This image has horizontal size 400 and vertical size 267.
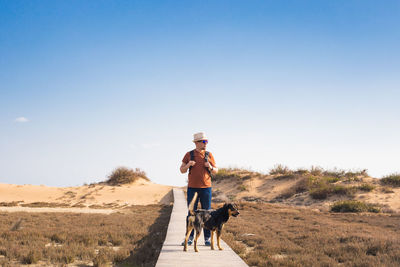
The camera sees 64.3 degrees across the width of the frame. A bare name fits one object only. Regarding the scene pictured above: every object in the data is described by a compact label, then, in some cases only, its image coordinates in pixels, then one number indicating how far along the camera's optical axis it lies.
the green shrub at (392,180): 26.20
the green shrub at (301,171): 31.41
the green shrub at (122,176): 33.44
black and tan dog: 7.17
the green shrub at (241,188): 30.29
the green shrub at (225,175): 34.29
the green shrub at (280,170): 33.26
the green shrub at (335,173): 31.05
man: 7.73
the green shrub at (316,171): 31.32
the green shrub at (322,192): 25.12
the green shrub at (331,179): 27.98
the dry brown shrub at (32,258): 7.65
